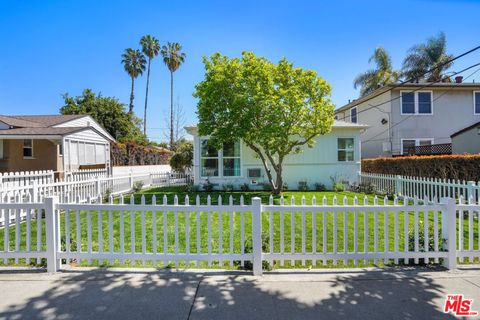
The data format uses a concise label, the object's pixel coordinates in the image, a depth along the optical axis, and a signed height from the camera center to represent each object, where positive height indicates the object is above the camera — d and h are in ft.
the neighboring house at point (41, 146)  54.13 +3.08
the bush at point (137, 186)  48.03 -4.47
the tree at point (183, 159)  64.08 -0.04
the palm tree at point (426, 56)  93.30 +32.65
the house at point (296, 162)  47.16 -0.81
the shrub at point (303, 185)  47.24 -4.63
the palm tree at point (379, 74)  97.25 +28.53
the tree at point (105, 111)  110.11 +19.15
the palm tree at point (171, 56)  135.44 +48.59
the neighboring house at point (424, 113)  60.80 +9.15
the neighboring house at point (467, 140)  41.68 +2.19
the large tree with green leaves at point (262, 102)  36.58 +7.24
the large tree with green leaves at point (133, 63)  129.29 +43.76
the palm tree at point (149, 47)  131.75 +51.95
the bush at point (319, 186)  47.39 -4.93
